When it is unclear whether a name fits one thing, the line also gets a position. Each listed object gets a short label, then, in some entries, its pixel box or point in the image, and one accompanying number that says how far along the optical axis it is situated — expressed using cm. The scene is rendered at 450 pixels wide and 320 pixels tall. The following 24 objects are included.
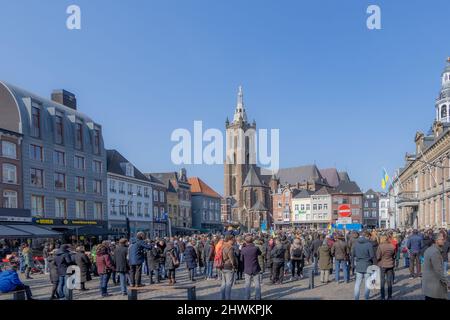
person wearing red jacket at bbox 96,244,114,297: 1532
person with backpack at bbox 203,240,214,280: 1961
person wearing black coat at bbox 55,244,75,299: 1448
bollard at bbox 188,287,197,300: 1029
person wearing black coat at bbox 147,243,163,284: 1789
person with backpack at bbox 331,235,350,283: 1639
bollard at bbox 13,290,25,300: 1036
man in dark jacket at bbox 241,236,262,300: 1308
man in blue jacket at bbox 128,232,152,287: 1513
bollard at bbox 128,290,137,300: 1055
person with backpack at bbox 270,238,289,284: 1711
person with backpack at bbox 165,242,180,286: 1730
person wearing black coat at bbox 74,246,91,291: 1617
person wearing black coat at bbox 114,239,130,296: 1517
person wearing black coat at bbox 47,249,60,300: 1441
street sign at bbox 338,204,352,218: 1976
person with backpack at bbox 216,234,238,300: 1261
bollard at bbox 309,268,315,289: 1564
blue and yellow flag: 4232
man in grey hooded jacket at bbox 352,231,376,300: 1243
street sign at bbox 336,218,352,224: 1991
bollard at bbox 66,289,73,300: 1293
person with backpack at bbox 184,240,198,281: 1857
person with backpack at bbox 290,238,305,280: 1852
